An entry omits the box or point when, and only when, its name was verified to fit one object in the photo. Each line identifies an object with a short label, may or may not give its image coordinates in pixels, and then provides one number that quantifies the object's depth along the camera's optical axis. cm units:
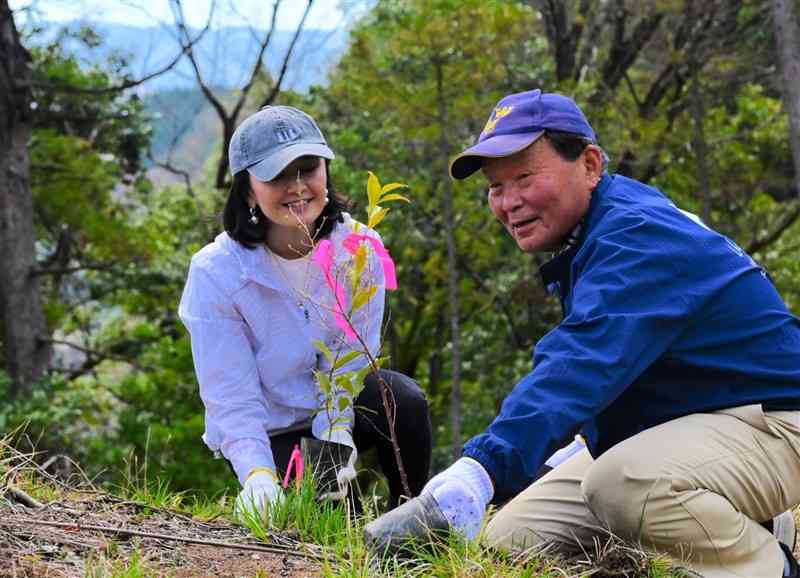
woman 396
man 277
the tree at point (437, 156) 1371
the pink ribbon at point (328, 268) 335
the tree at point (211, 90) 1371
